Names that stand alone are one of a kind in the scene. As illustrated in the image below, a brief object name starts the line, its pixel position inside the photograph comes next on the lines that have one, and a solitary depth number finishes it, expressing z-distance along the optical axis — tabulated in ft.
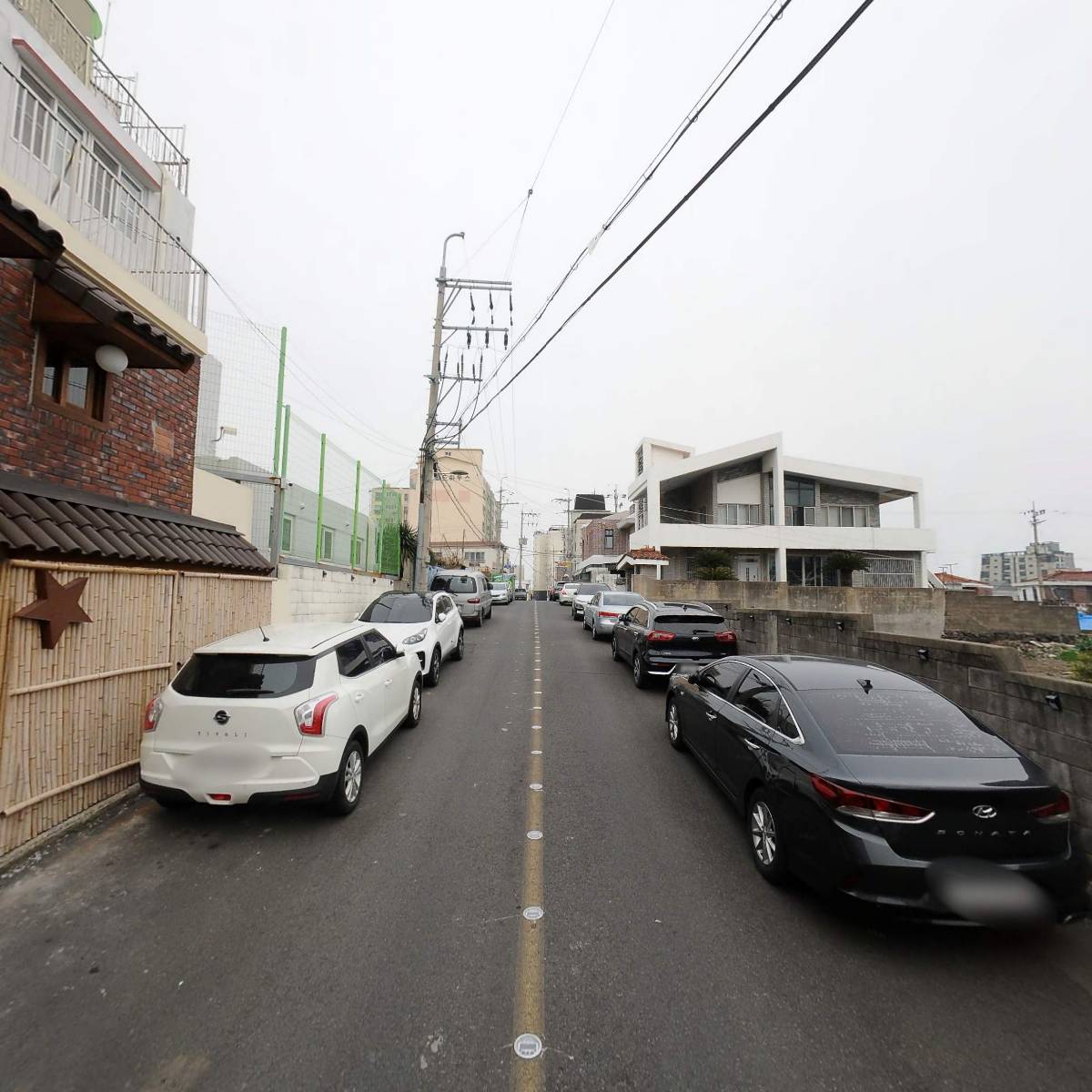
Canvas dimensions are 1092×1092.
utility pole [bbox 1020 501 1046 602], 199.17
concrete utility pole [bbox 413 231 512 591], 58.90
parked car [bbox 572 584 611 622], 78.01
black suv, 30.71
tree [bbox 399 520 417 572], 83.88
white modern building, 108.47
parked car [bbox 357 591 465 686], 30.73
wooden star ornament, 13.94
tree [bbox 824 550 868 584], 104.63
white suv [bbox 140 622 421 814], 13.79
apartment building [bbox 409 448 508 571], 235.40
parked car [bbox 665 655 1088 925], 9.64
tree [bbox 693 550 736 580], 94.66
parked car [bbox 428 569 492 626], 62.75
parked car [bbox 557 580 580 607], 112.92
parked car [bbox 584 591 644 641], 53.52
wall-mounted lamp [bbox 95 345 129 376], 21.07
